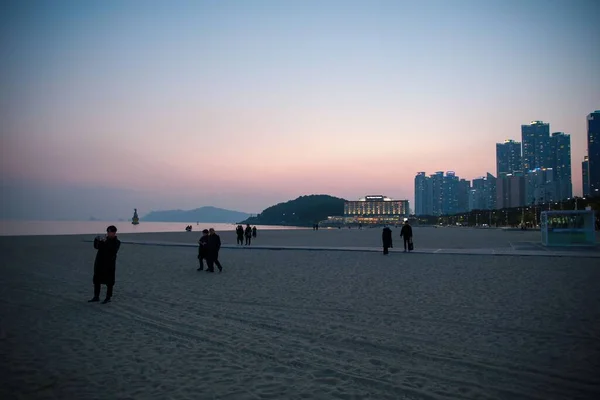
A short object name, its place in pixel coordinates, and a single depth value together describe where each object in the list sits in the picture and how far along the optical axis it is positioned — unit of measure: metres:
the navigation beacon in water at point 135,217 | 154.81
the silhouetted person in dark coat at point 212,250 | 17.30
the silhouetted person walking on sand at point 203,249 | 17.70
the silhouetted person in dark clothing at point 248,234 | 34.81
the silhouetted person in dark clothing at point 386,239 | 24.63
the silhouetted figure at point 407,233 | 25.67
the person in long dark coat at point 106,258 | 10.04
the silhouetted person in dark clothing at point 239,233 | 34.45
